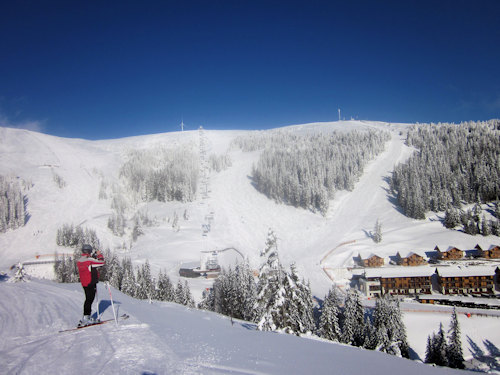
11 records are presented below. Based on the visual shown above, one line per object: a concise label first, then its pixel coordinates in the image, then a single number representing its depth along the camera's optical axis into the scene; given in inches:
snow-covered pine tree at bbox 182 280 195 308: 1779.0
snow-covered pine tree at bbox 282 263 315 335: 800.9
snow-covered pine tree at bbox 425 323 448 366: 1328.7
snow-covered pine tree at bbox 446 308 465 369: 1316.4
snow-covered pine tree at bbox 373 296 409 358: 1307.8
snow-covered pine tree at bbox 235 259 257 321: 1621.6
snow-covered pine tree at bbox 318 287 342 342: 1295.5
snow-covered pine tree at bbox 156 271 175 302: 1865.2
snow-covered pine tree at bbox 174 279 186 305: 1806.1
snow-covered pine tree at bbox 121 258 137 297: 1919.4
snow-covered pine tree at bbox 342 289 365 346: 1375.5
